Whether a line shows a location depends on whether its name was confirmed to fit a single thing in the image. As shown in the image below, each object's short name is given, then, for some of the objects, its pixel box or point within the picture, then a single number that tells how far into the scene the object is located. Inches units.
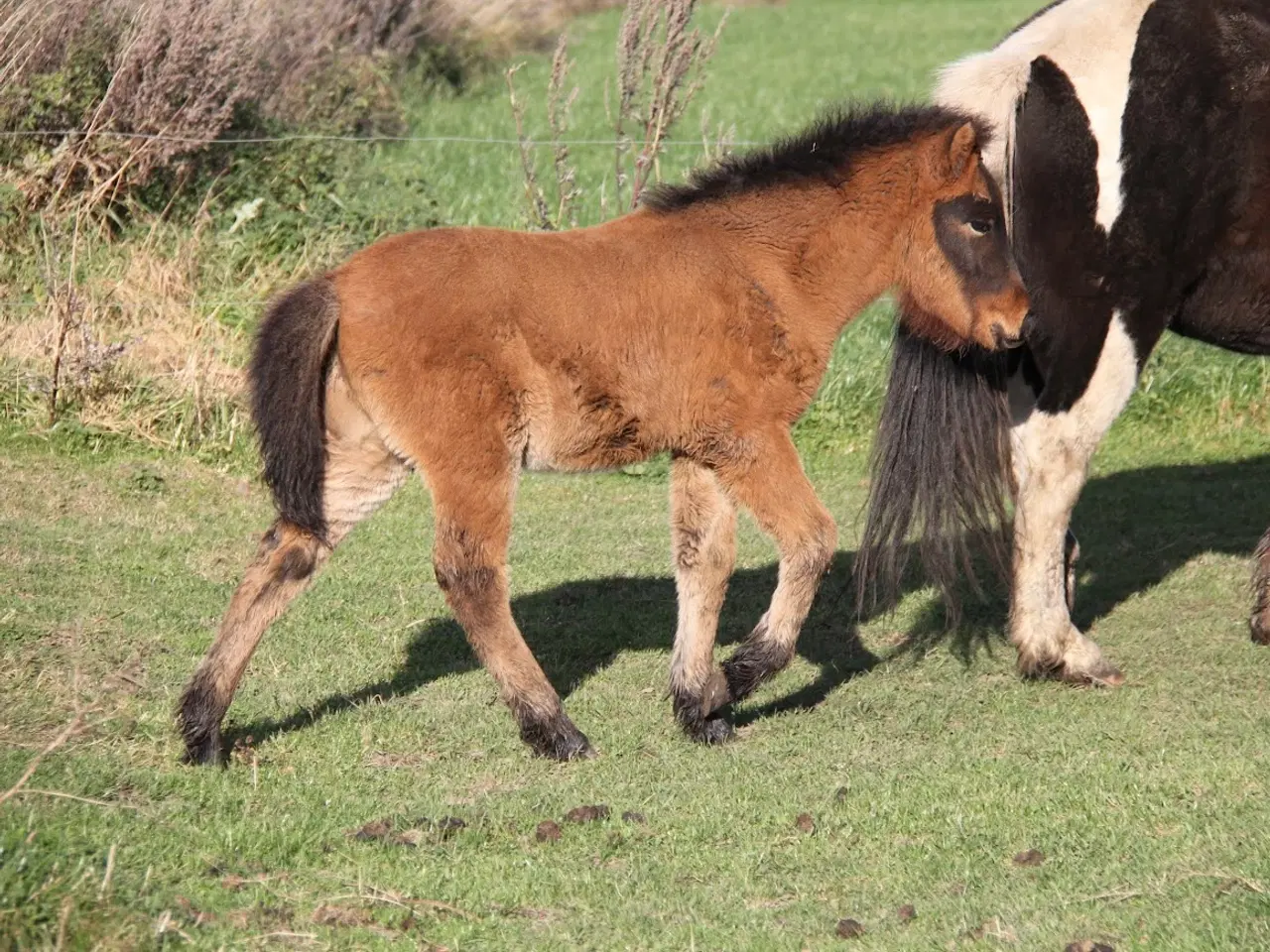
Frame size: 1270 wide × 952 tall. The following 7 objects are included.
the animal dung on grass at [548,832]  398.9
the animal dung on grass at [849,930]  348.8
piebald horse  513.3
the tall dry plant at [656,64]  837.8
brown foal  439.8
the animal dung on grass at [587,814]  408.8
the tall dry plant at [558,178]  868.0
